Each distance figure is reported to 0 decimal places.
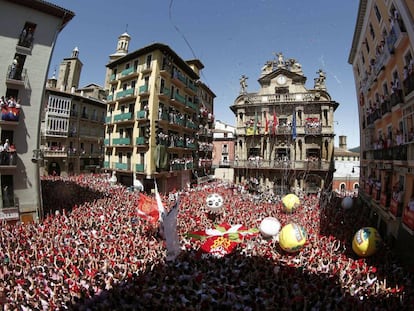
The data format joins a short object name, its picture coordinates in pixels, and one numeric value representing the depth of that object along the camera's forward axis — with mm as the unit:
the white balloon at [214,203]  17609
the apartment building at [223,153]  47781
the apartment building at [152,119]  28531
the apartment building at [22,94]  17500
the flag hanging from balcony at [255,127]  34862
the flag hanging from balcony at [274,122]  32850
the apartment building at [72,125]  35875
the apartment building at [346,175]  45156
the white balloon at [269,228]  14352
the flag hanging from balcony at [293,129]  31375
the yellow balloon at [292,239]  12750
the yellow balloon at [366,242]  12648
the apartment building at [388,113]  13117
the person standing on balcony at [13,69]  17631
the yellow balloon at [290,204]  20875
